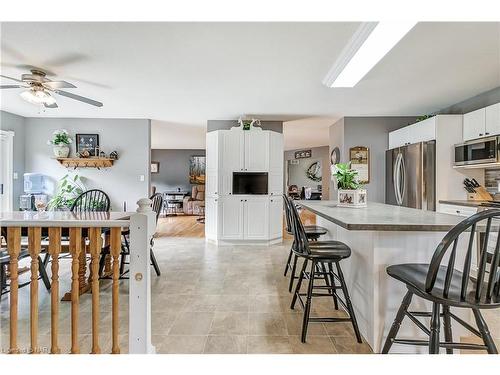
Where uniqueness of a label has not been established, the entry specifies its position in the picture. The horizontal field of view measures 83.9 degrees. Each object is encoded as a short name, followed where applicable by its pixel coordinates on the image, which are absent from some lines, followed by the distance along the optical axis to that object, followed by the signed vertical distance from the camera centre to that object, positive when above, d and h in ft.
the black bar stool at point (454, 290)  3.92 -1.55
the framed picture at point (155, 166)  34.71 +2.70
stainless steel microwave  10.41 +1.49
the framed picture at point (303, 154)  35.76 +4.50
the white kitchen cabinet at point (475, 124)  11.11 +2.66
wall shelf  17.10 +1.61
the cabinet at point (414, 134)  12.72 +2.80
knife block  11.85 -0.28
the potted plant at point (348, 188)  8.19 +0.01
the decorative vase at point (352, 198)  8.15 -0.29
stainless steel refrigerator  12.63 +0.61
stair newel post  4.75 -1.61
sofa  29.43 -1.38
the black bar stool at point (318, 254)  6.13 -1.49
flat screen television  16.16 +0.30
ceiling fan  9.02 +3.39
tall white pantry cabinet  16.01 +0.07
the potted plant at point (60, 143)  16.83 +2.74
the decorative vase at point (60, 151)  16.89 +2.26
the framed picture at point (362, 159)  16.83 +1.77
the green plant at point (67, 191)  16.16 -0.19
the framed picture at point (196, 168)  34.37 +2.49
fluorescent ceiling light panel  6.39 +3.83
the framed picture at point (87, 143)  17.51 +2.85
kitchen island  5.64 -1.48
